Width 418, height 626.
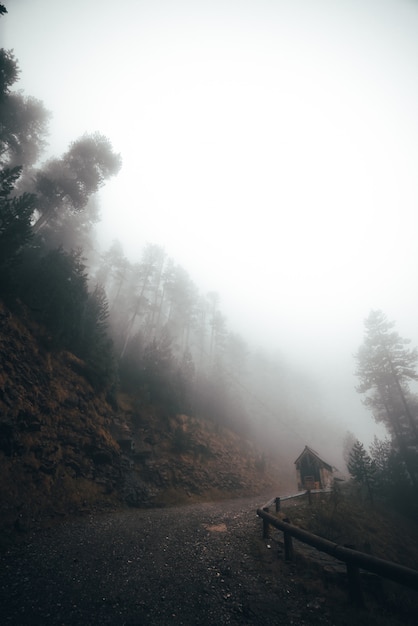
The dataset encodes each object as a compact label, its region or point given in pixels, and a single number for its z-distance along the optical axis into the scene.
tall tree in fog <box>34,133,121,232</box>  23.16
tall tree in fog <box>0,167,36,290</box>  12.31
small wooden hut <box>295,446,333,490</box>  25.48
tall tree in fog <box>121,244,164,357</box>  35.34
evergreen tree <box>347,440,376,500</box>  20.31
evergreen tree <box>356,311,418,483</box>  25.77
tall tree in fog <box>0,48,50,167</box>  23.69
